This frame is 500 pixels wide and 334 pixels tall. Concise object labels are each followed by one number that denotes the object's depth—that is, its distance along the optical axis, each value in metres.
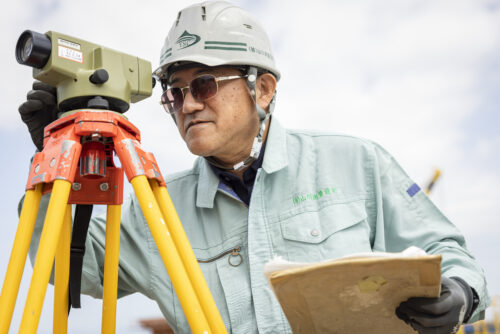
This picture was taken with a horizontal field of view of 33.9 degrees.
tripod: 1.12
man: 1.47
